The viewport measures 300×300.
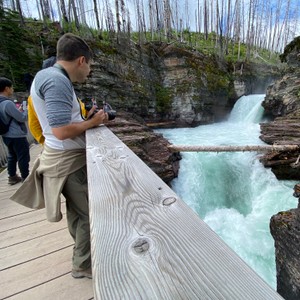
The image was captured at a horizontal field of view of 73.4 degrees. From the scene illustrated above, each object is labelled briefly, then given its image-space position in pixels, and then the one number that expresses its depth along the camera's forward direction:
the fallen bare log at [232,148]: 5.49
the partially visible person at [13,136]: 3.22
